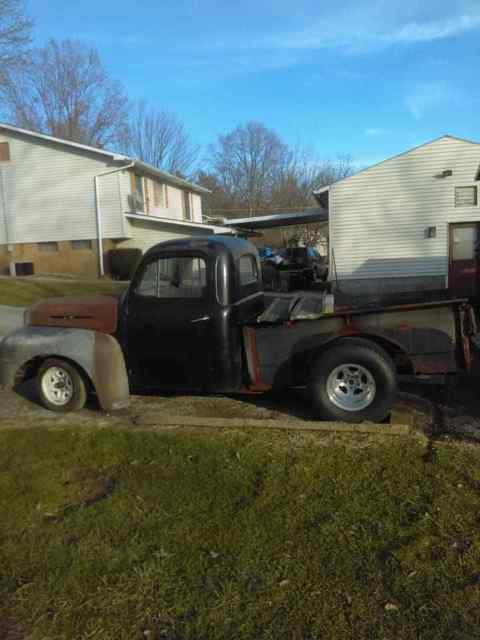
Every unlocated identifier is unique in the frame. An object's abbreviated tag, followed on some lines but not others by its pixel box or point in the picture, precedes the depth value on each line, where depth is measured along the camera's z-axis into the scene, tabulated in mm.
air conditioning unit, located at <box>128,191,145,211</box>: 25900
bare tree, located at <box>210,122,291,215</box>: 62219
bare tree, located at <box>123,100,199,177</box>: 56853
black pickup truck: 5059
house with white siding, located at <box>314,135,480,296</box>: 18469
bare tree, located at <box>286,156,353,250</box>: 54219
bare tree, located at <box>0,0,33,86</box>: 23425
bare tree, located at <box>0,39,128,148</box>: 47812
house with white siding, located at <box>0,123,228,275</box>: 25188
